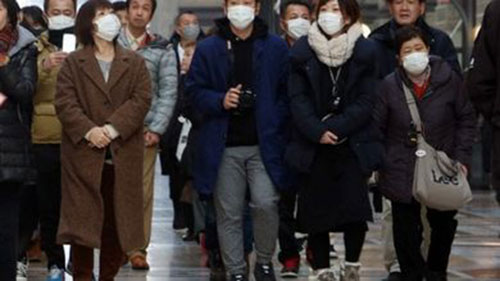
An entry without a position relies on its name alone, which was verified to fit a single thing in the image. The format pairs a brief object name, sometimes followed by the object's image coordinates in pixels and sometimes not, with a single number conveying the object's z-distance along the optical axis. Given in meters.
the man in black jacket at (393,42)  21.41
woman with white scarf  19.03
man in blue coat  19.34
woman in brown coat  18.28
